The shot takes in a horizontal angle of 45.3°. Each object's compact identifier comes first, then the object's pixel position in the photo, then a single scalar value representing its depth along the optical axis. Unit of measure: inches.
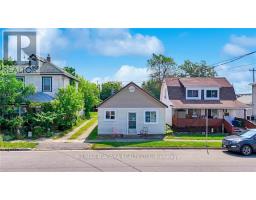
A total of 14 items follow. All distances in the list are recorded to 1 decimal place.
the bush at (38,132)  941.2
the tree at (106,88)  2421.5
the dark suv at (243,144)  667.4
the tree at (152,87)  2056.8
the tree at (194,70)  2128.0
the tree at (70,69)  2266.5
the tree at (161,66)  2065.7
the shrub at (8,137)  870.3
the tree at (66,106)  1030.4
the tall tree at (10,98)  958.4
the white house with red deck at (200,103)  1078.4
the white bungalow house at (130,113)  973.2
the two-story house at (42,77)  1176.2
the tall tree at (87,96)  1681.8
